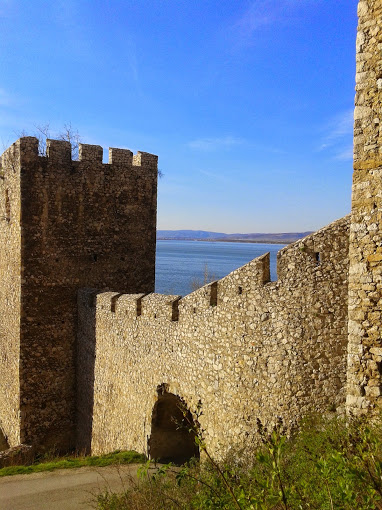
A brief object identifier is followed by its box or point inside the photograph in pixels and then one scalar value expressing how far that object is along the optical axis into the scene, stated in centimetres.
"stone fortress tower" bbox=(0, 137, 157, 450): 1223
